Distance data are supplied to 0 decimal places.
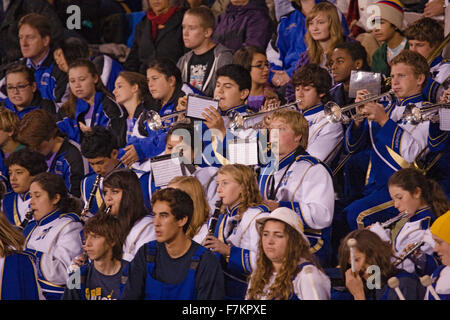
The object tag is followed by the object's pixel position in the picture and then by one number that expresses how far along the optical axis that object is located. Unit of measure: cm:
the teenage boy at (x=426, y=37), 1419
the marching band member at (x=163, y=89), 1492
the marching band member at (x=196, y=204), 1179
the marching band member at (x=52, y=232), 1203
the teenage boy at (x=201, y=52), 1561
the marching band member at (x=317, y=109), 1312
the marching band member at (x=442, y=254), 961
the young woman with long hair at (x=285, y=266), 959
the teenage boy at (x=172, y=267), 981
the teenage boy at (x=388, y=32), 1500
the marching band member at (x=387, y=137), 1237
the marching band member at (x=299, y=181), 1134
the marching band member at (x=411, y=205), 1116
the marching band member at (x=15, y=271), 1012
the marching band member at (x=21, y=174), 1396
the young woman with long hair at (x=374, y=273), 970
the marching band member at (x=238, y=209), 1137
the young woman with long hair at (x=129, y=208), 1190
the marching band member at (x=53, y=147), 1479
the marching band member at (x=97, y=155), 1377
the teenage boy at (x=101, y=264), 1068
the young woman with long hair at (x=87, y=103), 1602
